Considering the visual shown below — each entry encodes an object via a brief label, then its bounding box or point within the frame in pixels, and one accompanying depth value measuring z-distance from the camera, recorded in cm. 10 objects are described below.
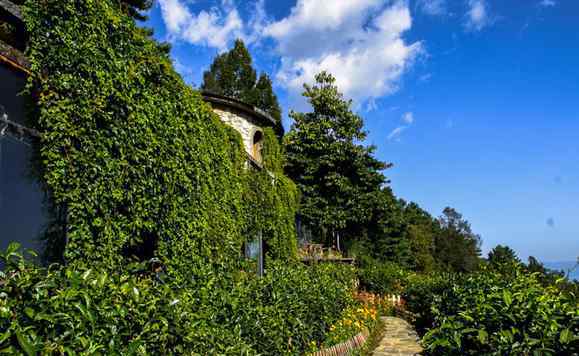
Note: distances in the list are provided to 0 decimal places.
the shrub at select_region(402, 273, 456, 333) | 1099
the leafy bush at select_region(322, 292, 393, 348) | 858
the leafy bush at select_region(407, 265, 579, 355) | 241
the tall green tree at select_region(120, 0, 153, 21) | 2394
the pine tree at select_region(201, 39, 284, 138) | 3866
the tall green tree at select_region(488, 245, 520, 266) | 4057
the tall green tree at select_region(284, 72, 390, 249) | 2364
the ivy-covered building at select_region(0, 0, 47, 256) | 448
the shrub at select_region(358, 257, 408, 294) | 1858
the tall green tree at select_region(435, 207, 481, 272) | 5791
